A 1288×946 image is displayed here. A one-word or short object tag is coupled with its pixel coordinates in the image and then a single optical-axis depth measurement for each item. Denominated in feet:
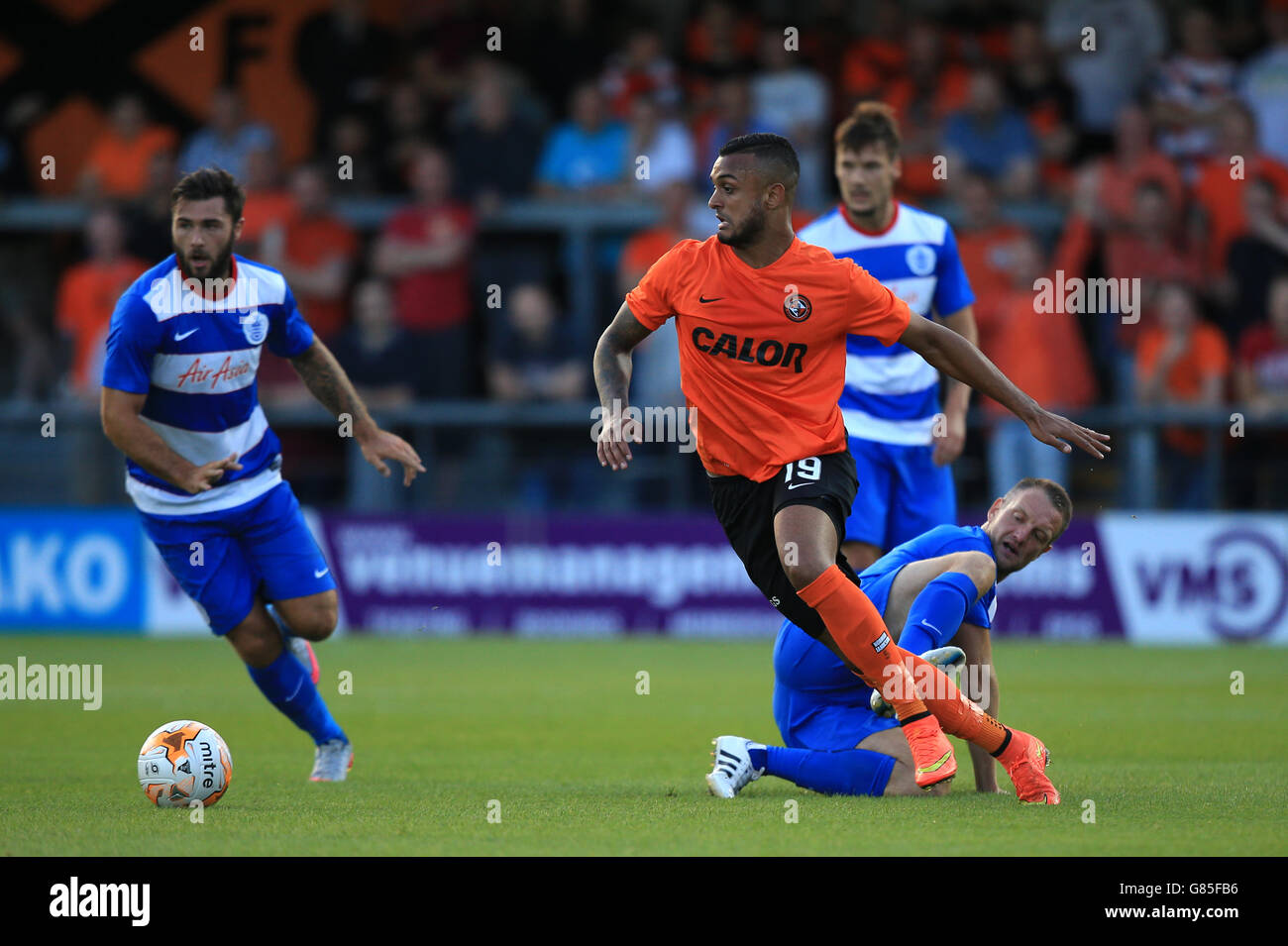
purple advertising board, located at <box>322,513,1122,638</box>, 50.75
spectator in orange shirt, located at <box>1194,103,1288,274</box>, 51.34
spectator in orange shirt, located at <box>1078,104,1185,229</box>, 51.24
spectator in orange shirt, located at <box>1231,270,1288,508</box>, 48.39
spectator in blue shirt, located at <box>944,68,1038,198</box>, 53.72
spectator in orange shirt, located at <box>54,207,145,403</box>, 51.88
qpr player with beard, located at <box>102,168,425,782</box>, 24.08
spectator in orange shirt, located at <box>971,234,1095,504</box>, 48.14
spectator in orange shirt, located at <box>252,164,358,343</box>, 52.37
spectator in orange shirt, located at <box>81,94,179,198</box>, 56.18
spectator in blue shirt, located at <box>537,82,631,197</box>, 54.90
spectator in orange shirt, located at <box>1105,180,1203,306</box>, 49.96
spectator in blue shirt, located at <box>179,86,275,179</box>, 54.85
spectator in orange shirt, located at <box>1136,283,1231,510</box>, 48.78
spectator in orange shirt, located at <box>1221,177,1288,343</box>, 50.24
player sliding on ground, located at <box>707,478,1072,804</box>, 21.81
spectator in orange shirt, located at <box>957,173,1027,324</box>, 49.26
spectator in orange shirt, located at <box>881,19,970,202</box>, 52.54
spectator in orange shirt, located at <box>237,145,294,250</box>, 52.11
